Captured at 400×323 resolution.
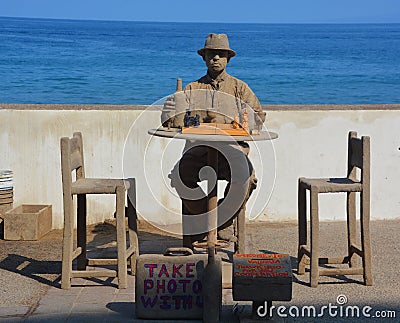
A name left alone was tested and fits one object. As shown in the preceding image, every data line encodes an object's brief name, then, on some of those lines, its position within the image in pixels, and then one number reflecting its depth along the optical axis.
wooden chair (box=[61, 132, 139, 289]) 6.30
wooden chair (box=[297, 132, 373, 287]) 6.39
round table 5.95
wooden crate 7.96
